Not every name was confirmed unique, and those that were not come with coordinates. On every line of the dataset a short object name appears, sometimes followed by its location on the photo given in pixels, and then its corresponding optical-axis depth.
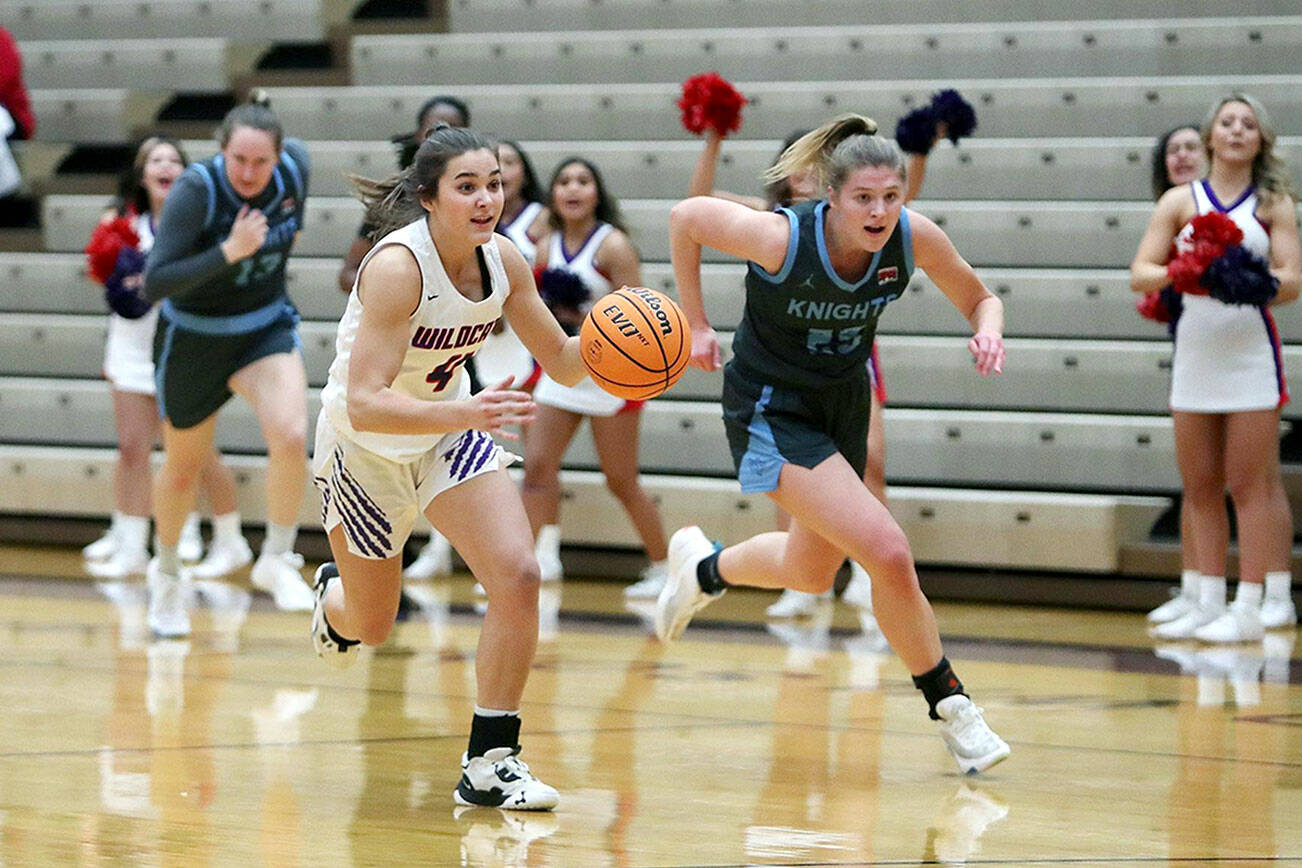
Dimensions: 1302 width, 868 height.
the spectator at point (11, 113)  22.86
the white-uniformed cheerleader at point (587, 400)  16.37
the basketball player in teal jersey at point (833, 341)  9.35
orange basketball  8.77
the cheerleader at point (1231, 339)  13.88
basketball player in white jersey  8.52
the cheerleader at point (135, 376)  17.12
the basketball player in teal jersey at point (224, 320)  13.48
